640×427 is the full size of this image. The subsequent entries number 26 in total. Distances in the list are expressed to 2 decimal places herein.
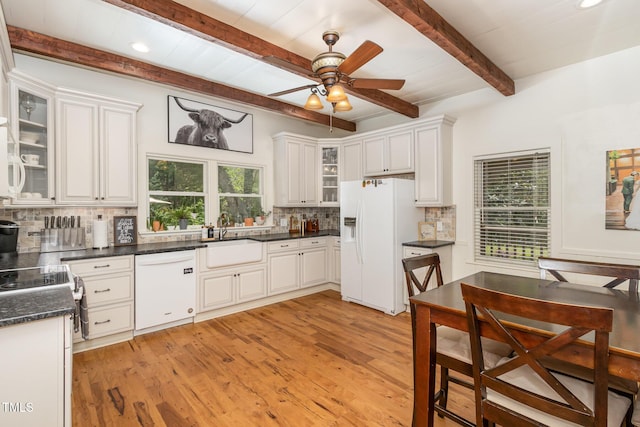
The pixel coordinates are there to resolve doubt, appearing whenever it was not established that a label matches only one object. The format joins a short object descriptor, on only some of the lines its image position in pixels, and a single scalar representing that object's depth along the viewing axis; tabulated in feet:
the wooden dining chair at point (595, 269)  6.26
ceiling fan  7.59
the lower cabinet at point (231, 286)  12.20
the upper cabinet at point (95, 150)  9.95
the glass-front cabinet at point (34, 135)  8.66
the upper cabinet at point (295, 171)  15.85
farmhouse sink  12.30
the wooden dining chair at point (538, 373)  3.68
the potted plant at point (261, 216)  15.90
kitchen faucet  14.30
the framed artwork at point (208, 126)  13.02
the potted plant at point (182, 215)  13.28
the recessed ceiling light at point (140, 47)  9.30
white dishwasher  10.62
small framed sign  11.57
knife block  10.13
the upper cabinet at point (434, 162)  13.16
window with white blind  11.62
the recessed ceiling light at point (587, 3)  7.30
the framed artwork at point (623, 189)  9.62
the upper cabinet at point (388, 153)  14.14
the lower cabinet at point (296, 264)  14.24
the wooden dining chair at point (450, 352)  5.45
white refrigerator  12.84
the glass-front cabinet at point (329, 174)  17.13
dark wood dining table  3.89
